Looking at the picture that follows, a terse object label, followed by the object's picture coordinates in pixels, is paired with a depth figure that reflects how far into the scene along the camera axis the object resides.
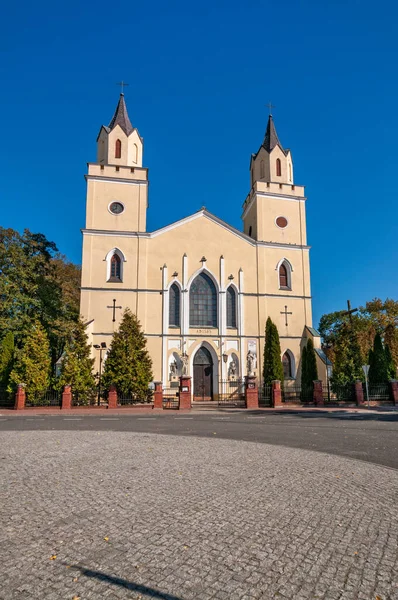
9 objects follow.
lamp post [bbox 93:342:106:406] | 27.45
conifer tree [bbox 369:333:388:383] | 29.80
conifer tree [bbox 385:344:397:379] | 30.05
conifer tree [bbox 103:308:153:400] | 25.00
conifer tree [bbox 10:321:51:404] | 24.27
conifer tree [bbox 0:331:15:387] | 28.14
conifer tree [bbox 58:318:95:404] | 24.44
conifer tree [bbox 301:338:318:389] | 29.48
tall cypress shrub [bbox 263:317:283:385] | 28.98
